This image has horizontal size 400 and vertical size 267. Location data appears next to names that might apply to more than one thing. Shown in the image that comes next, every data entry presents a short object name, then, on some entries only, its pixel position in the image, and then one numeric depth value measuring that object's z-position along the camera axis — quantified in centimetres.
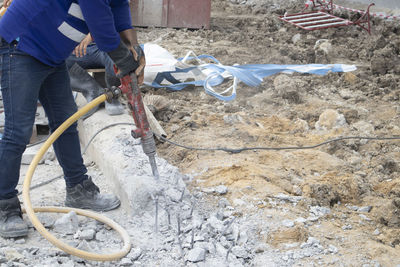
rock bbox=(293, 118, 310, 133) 496
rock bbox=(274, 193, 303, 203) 337
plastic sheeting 592
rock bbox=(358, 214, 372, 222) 332
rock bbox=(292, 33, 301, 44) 854
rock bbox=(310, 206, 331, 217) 324
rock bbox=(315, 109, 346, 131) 502
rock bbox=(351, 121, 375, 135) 489
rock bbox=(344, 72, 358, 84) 637
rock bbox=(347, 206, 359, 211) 349
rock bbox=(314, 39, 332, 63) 731
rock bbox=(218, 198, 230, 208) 325
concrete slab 319
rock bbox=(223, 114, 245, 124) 496
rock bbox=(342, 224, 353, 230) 312
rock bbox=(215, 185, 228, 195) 342
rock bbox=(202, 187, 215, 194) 344
